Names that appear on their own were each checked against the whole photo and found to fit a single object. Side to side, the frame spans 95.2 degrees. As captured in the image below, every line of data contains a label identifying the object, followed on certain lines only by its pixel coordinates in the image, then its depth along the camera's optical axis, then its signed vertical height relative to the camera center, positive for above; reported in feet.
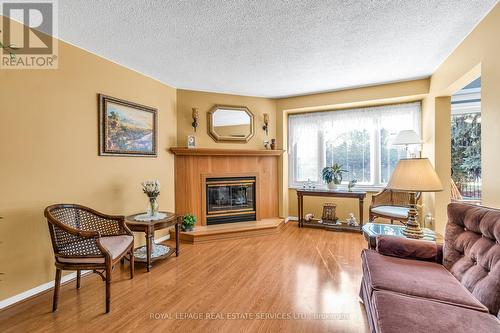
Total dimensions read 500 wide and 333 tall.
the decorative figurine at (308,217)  14.46 -3.25
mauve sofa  3.63 -2.44
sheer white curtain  13.12 +1.55
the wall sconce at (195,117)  12.74 +2.77
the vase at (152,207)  9.30 -1.64
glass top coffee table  6.82 -2.23
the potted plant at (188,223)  11.70 -2.89
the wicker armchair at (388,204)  11.24 -2.07
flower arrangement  9.23 -1.02
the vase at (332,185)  13.75 -1.20
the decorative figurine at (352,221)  13.21 -3.23
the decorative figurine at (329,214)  13.79 -2.93
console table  12.60 -1.75
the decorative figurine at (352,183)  13.44 -1.06
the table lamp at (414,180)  6.12 -0.41
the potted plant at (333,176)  13.71 -0.62
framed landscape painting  8.93 +1.68
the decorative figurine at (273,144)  14.36 +1.39
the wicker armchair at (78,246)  6.17 -2.31
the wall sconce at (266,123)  14.43 +2.74
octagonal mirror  13.35 +2.59
